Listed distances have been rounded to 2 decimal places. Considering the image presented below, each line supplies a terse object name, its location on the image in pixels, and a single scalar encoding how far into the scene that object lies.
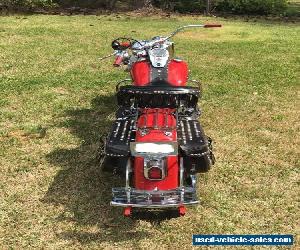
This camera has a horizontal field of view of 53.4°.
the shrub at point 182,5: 16.77
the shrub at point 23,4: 15.27
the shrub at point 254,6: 16.64
